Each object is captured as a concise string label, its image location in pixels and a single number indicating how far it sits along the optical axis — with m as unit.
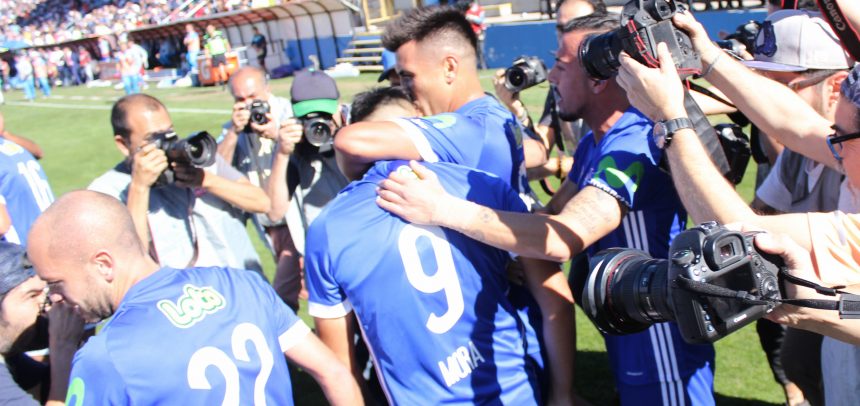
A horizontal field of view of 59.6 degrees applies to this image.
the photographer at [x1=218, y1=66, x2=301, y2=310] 4.52
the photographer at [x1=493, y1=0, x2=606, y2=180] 4.14
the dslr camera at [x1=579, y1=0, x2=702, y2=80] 2.18
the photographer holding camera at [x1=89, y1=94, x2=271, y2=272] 3.41
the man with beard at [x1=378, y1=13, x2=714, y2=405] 2.28
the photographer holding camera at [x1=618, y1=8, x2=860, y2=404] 1.70
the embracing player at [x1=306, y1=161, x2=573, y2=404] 2.28
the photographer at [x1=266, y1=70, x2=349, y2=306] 3.96
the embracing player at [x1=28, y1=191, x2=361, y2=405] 1.96
